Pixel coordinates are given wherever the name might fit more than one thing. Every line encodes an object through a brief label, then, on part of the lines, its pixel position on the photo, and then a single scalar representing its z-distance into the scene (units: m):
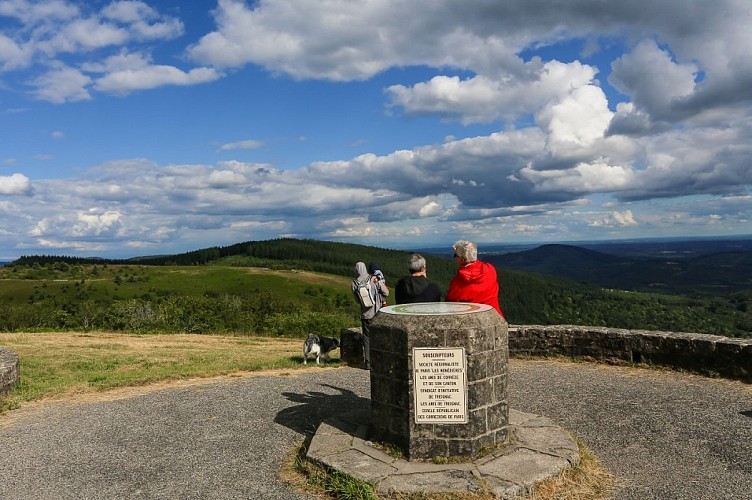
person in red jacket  6.90
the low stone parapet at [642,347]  9.23
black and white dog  12.02
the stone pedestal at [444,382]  5.56
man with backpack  9.61
